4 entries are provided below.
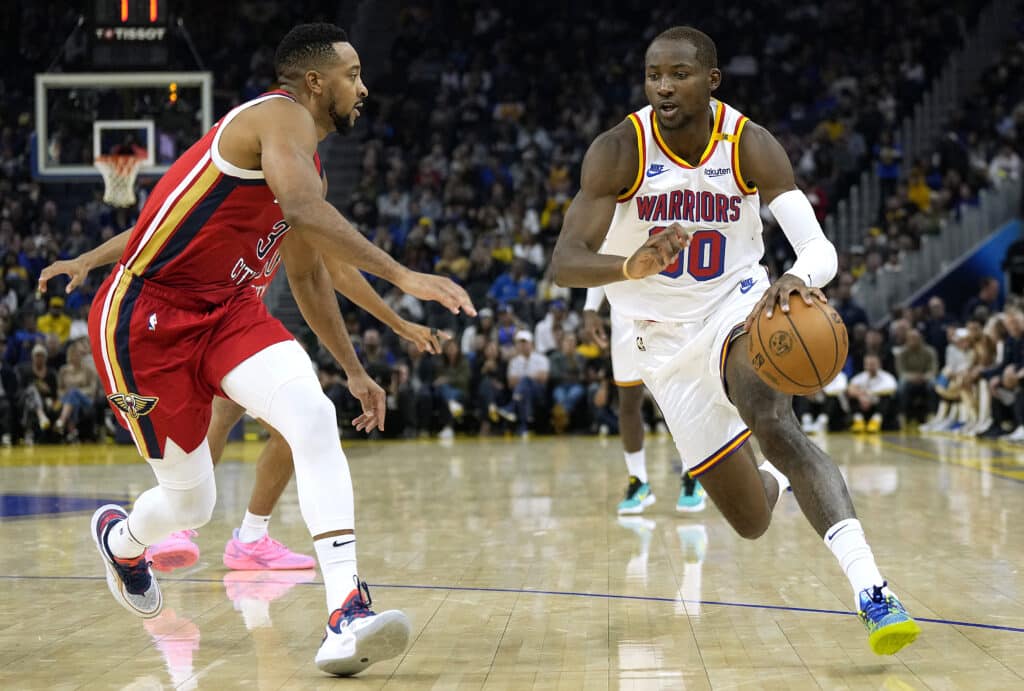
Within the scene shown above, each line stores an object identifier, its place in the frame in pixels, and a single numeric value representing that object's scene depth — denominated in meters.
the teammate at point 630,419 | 7.66
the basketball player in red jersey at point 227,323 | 4.04
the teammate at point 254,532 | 5.50
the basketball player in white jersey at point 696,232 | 4.89
